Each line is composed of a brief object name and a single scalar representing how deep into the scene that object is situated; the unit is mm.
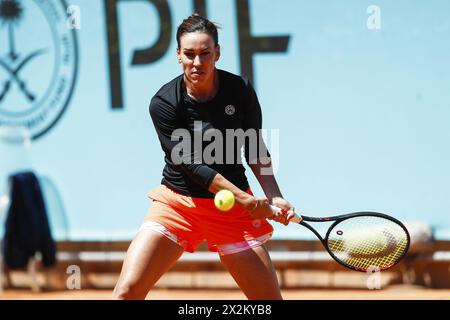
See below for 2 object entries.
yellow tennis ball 7348
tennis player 7660
